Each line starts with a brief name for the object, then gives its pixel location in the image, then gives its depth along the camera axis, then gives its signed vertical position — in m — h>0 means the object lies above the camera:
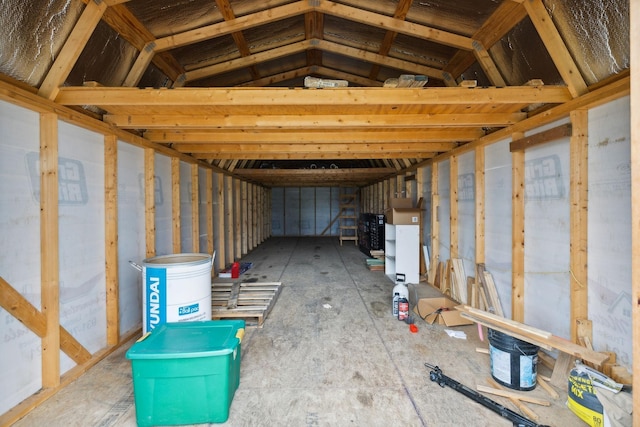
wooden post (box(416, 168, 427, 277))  5.69 +0.23
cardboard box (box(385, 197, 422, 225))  5.33 -0.13
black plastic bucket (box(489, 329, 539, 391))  2.26 -1.22
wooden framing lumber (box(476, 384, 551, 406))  2.11 -1.41
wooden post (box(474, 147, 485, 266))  3.63 +0.00
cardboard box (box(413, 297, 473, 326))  3.52 -1.31
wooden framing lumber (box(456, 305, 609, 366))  2.03 -1.01
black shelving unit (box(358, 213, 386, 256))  7.74 -0.69
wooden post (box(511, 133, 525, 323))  2.92 -0.26
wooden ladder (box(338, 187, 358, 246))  12.61 -0.10
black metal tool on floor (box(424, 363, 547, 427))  1.88 -1.39
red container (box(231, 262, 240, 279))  5.43 -1.14
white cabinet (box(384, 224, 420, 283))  5.23 -0.78
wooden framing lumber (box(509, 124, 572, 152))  2.32 +0.61
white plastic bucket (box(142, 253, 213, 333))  2.55 -0.72
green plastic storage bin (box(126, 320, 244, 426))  1.77 -1.04
